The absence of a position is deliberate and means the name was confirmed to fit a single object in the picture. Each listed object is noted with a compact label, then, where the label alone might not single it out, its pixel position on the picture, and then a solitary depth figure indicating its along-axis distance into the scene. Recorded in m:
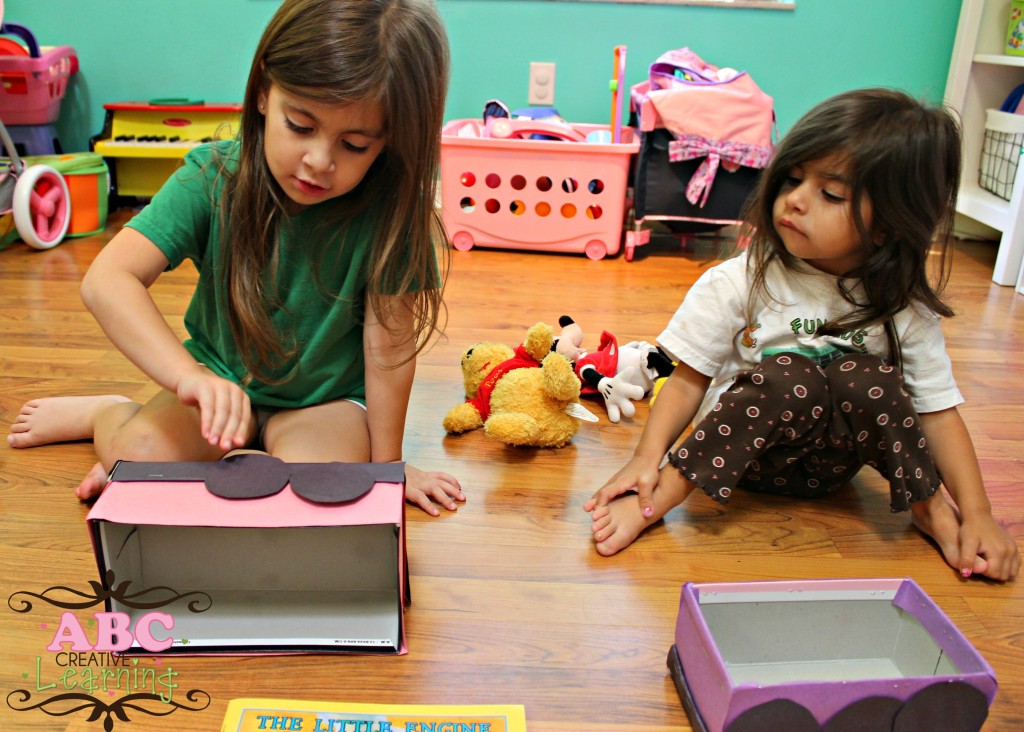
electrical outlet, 2.44
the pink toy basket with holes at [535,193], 2.13
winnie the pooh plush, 1.18
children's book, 0.70
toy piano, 2.36
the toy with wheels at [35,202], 2.00
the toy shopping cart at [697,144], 2.05
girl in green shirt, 0.82
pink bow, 2.06
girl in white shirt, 0.95
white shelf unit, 2.26
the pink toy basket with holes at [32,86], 2.25
